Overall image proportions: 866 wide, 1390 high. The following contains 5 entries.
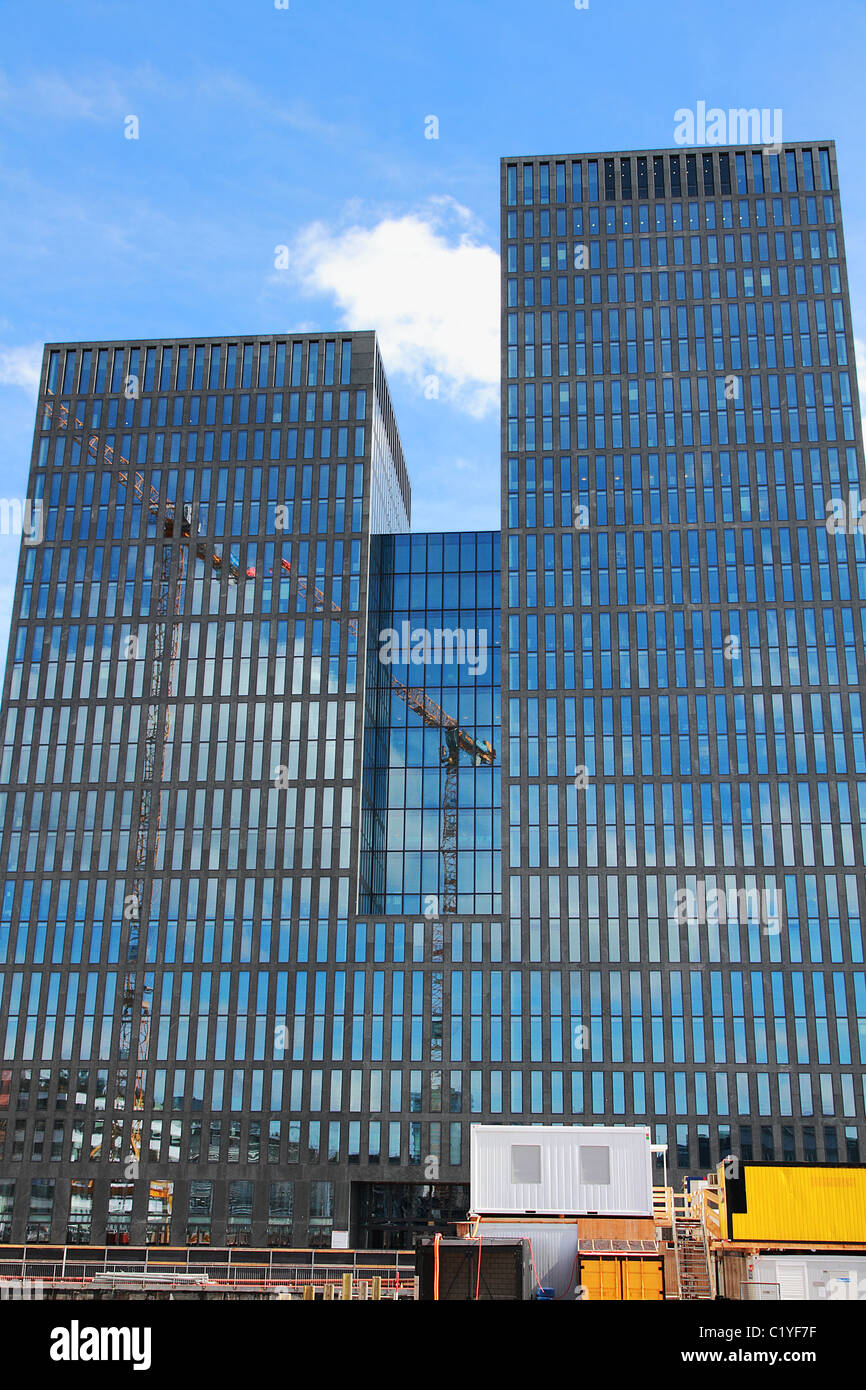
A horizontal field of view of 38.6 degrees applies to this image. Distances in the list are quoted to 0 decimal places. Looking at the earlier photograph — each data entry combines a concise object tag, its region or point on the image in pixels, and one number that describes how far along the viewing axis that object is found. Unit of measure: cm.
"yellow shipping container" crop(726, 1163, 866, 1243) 4434
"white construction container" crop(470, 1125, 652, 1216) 5278
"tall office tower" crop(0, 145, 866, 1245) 8681
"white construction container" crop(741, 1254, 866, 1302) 4244
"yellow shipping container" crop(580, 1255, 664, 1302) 3616
